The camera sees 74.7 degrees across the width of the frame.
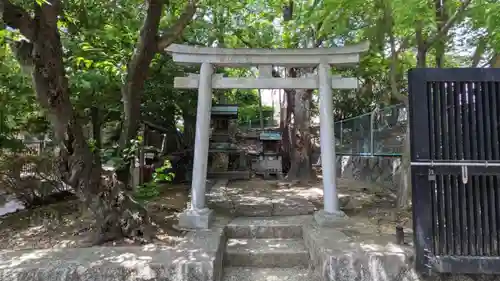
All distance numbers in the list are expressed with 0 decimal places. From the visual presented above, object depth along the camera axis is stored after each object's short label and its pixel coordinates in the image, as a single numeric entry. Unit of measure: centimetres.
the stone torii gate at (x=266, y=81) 568
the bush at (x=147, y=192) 635
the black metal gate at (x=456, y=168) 379
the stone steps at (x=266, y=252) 460
